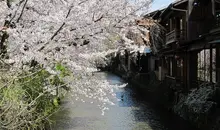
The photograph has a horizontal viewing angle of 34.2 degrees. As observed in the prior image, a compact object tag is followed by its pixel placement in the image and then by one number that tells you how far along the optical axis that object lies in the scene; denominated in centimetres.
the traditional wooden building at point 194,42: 1499
